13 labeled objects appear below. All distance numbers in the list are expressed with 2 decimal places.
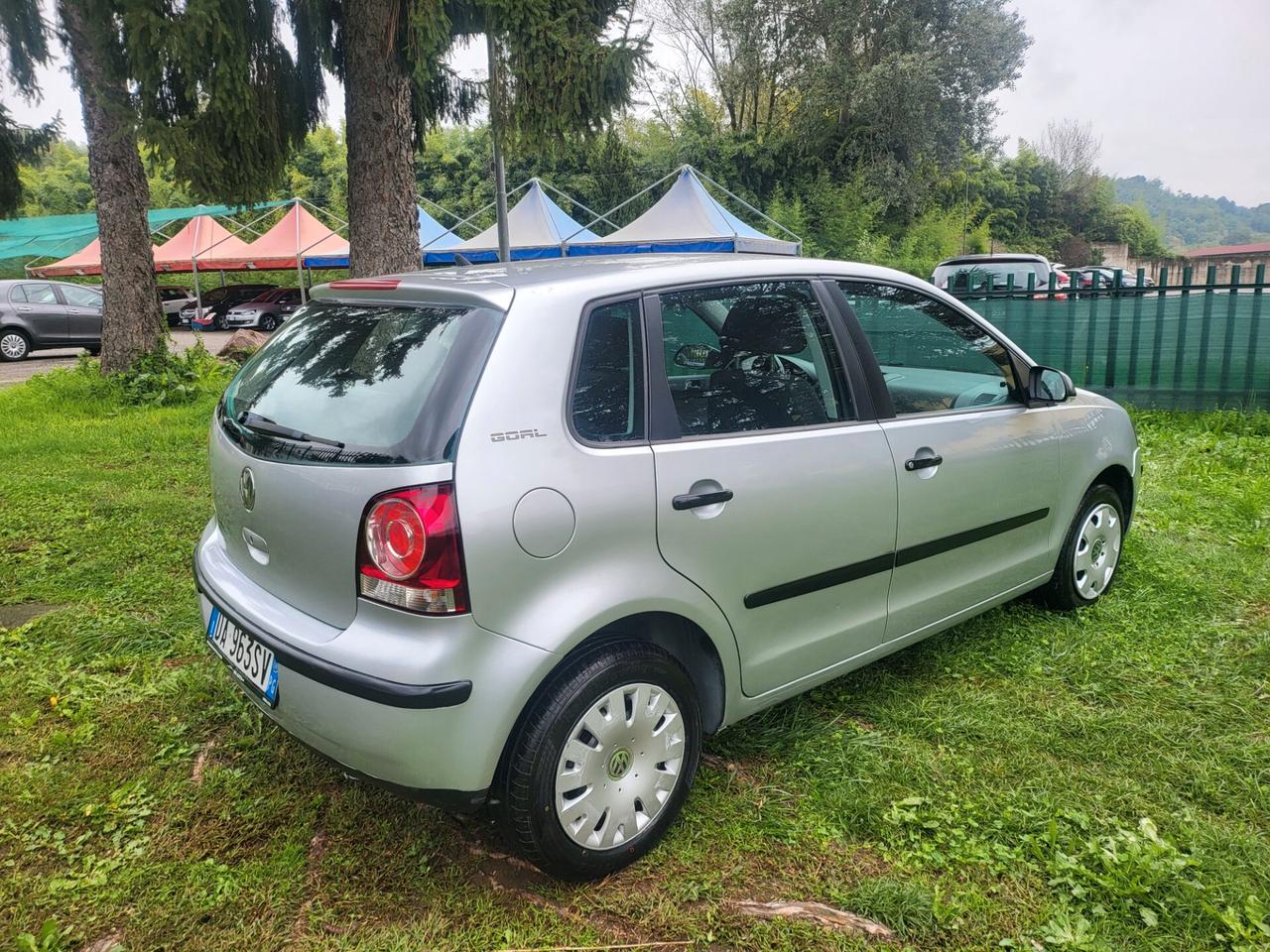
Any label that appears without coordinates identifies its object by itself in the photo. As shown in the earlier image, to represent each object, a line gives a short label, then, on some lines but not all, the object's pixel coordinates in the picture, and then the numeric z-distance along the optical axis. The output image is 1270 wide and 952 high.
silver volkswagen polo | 2.06
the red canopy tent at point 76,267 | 26.25
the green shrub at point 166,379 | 9.30
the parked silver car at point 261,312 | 24.70
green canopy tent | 28.30
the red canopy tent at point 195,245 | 25.22
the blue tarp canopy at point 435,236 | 20.47
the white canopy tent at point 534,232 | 18.45
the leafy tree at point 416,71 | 6.27
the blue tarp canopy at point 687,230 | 16.50
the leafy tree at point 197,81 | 5.80
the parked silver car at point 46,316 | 16.36
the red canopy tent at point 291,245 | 23.20
